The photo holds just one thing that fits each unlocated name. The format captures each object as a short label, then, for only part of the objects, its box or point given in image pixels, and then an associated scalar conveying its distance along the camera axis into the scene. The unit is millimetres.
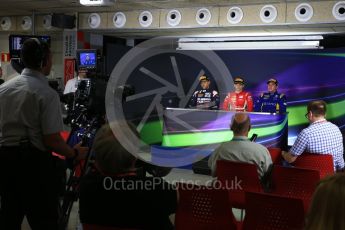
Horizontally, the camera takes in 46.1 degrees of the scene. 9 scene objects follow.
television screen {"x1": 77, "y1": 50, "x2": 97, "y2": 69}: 3523
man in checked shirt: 3676
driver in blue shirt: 7656
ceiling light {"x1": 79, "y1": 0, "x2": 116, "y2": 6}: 5981
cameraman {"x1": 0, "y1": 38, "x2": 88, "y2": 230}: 2152
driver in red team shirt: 7848
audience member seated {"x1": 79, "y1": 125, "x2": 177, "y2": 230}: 1687
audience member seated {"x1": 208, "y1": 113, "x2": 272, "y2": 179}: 3170
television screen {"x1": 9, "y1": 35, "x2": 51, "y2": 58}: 4977
